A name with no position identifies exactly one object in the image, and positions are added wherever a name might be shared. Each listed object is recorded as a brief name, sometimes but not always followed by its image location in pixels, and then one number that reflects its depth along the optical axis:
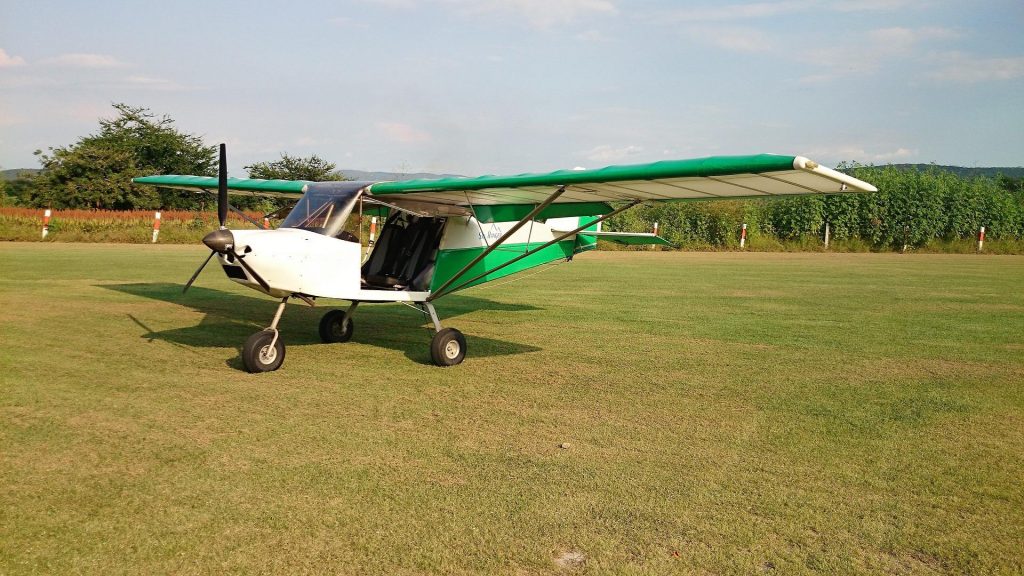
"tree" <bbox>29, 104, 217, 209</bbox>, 37.03
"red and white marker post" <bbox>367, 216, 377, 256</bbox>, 8.91
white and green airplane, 6.34
